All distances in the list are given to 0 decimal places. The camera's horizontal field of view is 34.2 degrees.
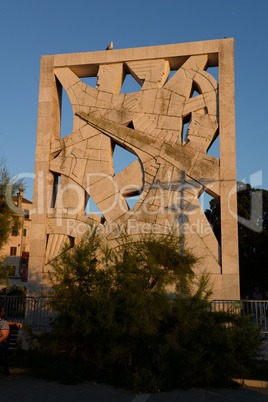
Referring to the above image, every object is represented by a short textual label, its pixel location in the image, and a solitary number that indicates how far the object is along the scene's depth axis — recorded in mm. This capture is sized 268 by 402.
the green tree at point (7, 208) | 13888
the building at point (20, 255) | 34222
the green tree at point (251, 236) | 23417
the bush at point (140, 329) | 6492
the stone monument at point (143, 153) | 11461
